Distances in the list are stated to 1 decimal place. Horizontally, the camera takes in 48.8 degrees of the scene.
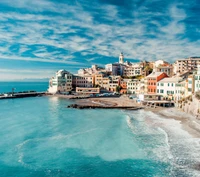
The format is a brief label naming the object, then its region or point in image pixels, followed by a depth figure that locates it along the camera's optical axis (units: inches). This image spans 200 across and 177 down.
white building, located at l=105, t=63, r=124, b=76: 4948.3
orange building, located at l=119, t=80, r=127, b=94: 3954.7
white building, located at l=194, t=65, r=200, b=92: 2187.5
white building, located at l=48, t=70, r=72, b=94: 4239.7
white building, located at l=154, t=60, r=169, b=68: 4577.5
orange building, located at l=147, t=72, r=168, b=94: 2834.6
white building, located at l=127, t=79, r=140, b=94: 3784.0
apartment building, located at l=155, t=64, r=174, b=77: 3777.1
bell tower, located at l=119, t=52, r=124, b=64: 6003.9
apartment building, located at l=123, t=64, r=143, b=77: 4717.0
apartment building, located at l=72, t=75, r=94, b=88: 4461.1
